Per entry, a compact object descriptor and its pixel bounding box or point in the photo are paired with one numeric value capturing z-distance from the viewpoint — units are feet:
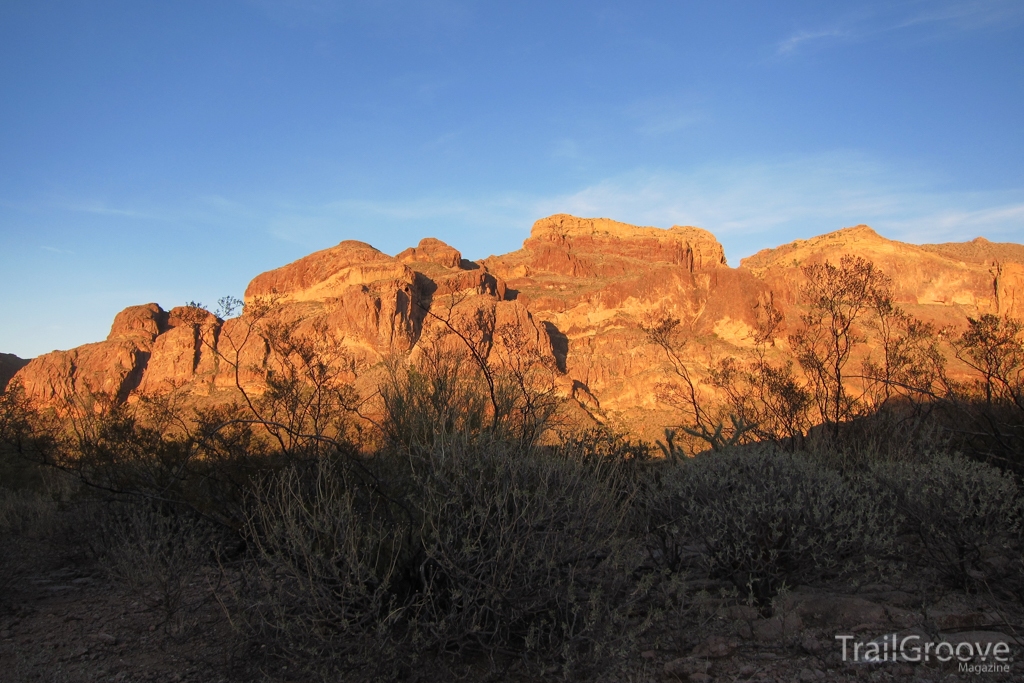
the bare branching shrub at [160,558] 16.08
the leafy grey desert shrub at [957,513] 16.29
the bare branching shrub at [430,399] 19.34
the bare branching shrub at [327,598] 11.39
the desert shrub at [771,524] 15.40
